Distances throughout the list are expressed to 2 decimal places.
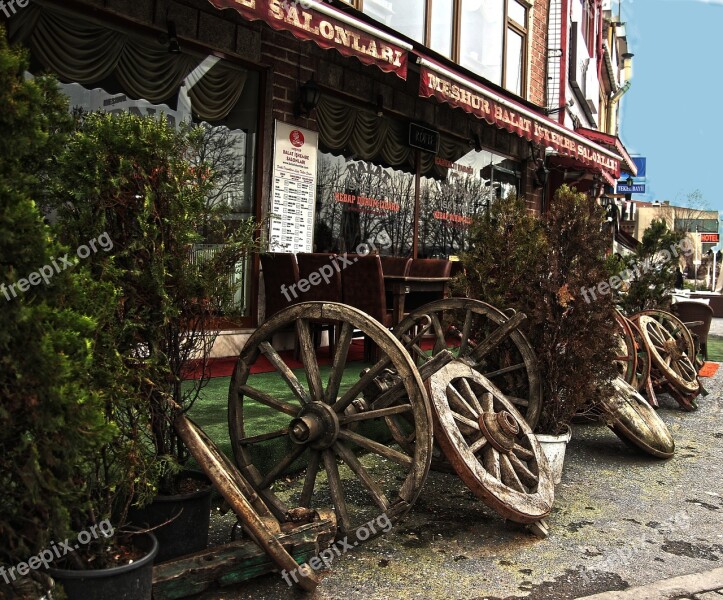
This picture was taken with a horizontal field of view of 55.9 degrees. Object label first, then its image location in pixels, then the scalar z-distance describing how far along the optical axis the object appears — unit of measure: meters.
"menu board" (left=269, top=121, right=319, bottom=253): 7.72
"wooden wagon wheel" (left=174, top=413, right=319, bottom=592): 2.73
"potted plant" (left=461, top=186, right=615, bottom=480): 4.77
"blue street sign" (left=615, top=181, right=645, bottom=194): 23.33
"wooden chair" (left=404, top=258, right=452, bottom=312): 8.23
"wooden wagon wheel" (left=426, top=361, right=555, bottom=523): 3.51
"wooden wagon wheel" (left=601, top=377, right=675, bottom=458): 5.20
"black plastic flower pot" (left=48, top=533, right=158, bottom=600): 2.18
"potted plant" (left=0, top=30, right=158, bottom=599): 2.00
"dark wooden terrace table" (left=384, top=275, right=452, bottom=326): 6.83
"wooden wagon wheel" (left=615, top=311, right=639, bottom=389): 6.71
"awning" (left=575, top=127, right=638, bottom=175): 13.89
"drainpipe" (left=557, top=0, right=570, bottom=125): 15.05
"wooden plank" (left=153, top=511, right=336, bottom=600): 2.61
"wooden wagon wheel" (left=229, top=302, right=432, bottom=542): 3.20
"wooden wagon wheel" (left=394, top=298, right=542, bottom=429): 4.72
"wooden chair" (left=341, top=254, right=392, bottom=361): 6.59
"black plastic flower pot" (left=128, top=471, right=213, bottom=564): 2.81
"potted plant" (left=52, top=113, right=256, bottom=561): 2.68
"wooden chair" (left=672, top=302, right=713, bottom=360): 9.43
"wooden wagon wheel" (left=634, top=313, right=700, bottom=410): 7.23
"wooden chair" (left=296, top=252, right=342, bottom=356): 6.77
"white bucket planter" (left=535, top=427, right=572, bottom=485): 4.47
